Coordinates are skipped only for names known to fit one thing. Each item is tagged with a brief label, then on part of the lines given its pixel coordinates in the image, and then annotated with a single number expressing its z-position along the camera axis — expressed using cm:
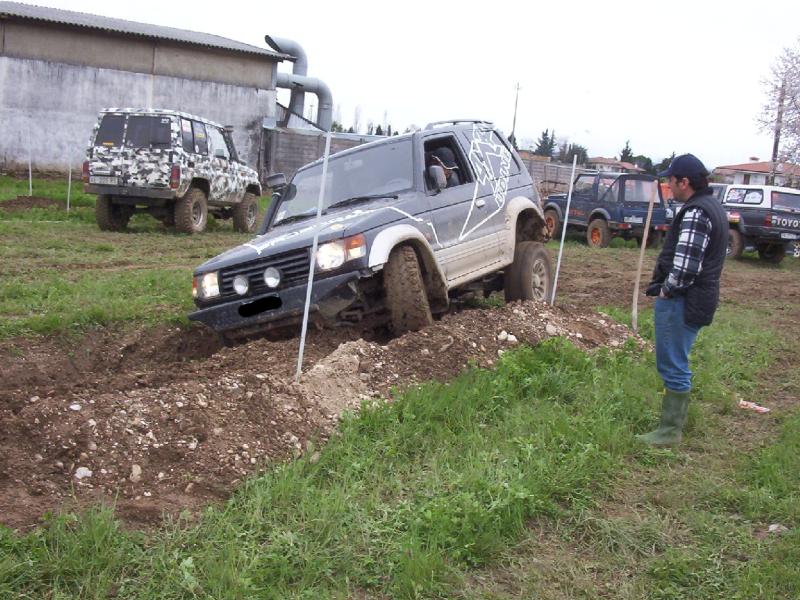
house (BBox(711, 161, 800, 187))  7445
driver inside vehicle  761
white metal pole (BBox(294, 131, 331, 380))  531
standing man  493
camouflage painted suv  1410
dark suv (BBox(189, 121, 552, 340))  620
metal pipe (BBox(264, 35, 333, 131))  3344
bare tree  3125
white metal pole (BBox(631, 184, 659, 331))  784
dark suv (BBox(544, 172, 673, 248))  1917
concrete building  2439
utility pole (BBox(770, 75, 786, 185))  3170
